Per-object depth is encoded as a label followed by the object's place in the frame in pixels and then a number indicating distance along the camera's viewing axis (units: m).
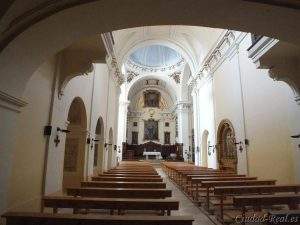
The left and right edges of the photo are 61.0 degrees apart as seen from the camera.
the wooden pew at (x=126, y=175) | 6.84
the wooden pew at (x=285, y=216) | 2.75
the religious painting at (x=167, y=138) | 30.28
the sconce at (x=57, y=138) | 5.78
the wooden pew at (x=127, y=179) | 5.89
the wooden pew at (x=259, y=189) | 4.40
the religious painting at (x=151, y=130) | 30.48
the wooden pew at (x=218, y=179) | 5.92
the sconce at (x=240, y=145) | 8.68
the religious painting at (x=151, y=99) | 30.20
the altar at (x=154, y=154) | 26.36
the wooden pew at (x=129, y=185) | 5.01
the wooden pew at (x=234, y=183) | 5.17
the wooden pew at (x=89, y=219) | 2.41
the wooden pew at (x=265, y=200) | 3.41
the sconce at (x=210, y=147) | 11.71
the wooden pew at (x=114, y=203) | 3.15
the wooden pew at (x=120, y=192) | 4.12
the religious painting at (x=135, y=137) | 30.33
